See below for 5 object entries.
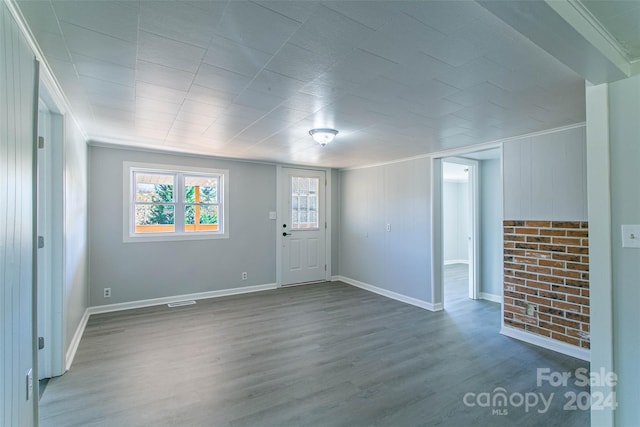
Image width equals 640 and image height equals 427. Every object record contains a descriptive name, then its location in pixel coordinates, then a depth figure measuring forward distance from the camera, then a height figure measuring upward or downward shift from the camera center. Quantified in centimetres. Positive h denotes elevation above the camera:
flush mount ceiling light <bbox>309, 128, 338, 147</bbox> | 314 +84
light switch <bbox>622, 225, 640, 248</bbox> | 169 -12
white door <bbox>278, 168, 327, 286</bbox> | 572 -18
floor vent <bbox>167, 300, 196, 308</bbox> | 447 -127
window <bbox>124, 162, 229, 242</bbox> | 444 +22
